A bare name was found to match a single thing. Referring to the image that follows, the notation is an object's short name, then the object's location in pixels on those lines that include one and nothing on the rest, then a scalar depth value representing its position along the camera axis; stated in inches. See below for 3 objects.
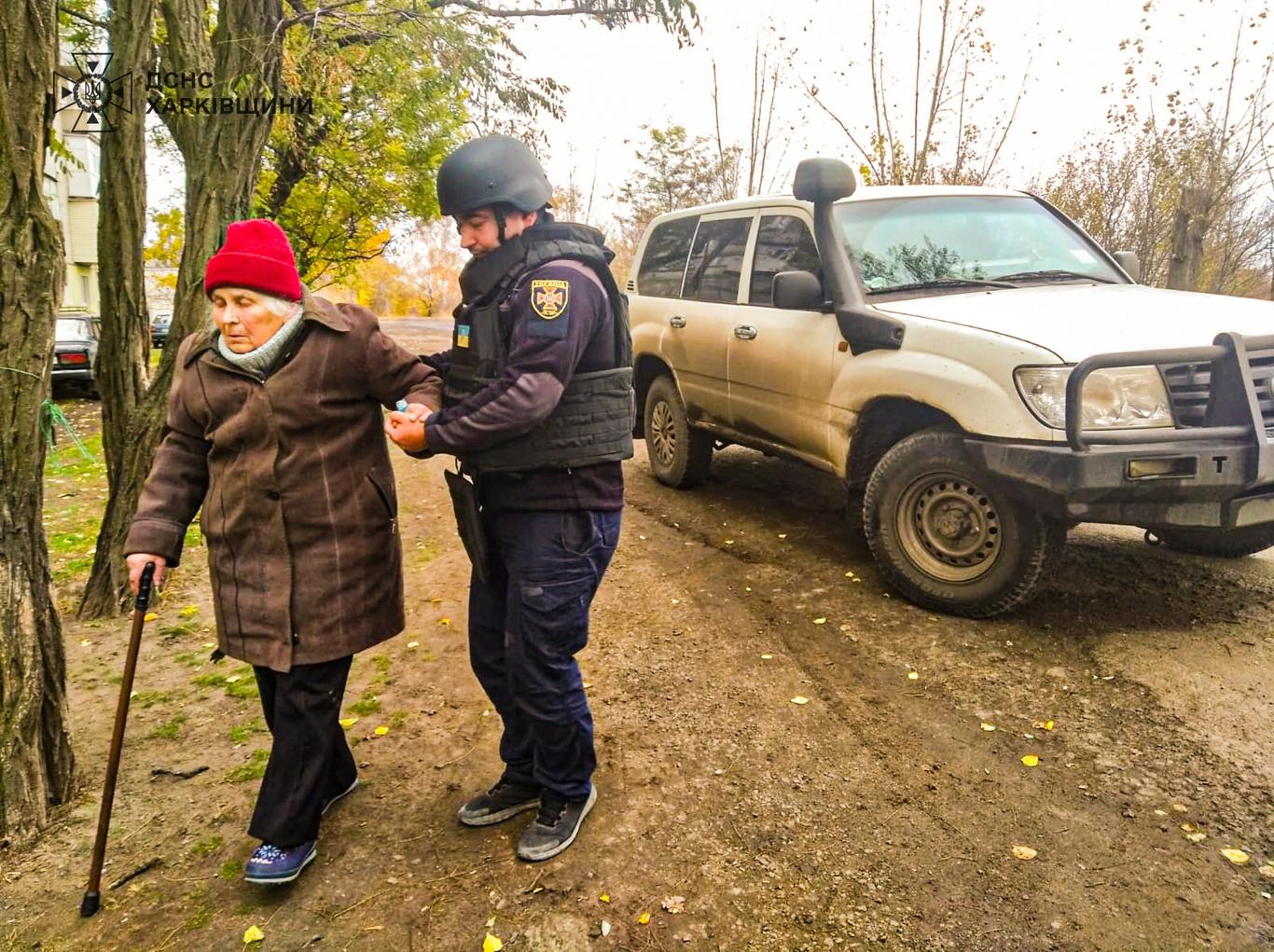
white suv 134.2
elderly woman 91.1
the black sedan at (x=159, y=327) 1027.4
